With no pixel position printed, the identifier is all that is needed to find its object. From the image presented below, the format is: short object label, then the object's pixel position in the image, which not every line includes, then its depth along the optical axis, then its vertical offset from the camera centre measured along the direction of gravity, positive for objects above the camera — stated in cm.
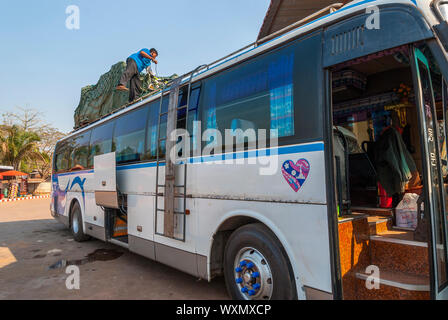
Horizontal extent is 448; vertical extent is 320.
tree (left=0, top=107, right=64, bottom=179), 2959 +471
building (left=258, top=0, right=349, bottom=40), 817 +483
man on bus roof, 747 +298
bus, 254 +19
